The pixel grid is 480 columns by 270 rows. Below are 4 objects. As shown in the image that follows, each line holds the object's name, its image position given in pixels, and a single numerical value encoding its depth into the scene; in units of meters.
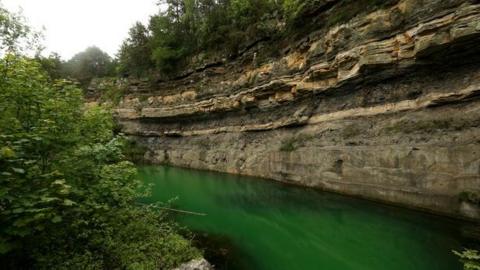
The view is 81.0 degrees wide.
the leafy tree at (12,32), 10.07
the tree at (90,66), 41.25
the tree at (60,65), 37.06
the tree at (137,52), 30.62
